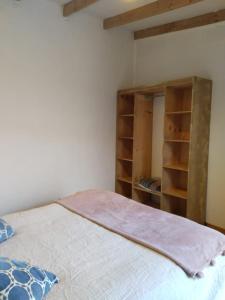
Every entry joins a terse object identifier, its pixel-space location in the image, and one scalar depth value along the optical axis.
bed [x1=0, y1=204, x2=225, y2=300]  1.26
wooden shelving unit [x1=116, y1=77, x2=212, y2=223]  2.96
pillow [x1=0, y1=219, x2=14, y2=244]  1.72
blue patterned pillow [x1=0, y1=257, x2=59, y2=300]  1.09
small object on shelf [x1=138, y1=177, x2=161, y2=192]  3.35
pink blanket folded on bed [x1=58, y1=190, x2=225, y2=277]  1.56
